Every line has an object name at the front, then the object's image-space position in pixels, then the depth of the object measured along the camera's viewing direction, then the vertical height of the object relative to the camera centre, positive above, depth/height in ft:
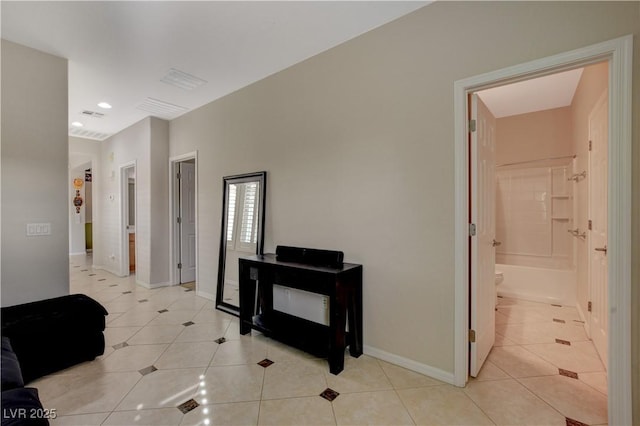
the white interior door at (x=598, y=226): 7.55 -0.39
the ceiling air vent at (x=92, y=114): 14.30 +5.03
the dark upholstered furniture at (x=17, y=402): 3.56 -2.65
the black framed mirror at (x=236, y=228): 11.14 -0.64
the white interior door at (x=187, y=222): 16.03 -0.58
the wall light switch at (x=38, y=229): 8.75 -0.53
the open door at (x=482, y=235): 6.88 -0.60
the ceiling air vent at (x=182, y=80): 10.49 +5.12
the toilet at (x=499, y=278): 12.24 -2.84
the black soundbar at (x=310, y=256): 8.33 -1.38
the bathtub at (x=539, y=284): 12.36 -3.32
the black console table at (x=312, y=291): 7.28 -2.76
